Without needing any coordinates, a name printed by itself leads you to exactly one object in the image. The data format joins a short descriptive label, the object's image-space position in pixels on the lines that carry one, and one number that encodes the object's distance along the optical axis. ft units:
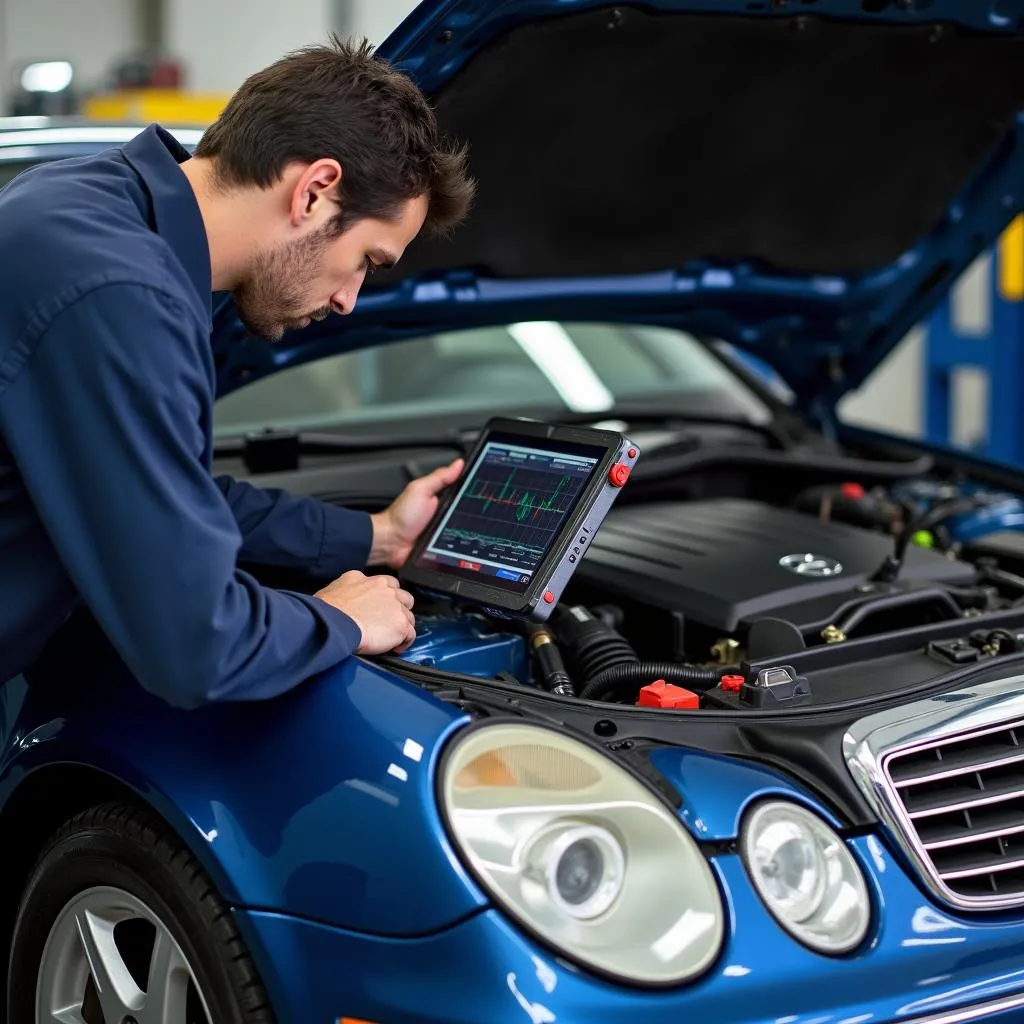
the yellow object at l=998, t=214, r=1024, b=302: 17.92
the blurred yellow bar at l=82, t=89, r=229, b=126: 25.04
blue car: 4.38
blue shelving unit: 18.11
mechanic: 4.34
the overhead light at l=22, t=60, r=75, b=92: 10.61
